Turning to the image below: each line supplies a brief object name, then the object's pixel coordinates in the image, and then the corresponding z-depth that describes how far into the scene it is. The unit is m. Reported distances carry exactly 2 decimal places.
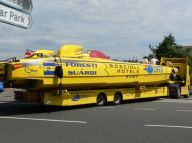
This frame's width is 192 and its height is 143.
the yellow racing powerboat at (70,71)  15.69
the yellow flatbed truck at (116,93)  16.98
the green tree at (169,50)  51.50
